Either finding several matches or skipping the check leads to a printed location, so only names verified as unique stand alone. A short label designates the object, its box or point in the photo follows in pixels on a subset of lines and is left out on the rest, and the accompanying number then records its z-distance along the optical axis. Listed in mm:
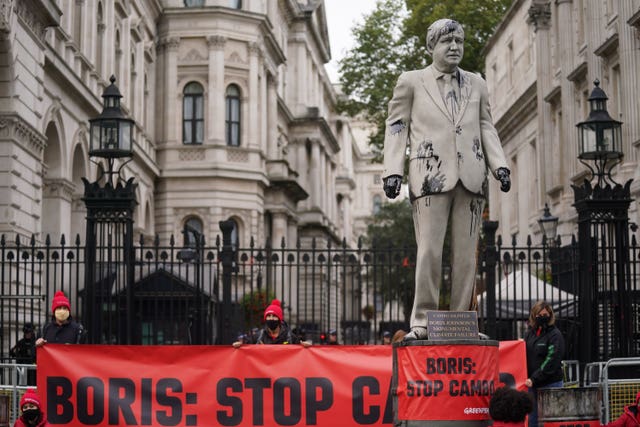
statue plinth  9148
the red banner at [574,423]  10023
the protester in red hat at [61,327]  13172
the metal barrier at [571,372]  14378
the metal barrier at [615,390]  12984
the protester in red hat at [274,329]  12926
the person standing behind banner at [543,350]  12188
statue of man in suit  9367
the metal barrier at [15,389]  12525
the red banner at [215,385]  12047
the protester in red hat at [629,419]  11305
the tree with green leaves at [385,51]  50281
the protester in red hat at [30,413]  10641
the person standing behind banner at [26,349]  15734
